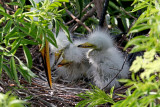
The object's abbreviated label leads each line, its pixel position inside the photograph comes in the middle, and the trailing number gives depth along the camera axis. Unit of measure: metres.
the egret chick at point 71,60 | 5.40
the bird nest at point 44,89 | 5.24
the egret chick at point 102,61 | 5.36
